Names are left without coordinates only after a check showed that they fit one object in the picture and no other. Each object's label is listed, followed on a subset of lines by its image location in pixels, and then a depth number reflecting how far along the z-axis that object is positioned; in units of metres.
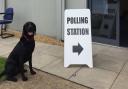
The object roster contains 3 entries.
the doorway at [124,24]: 4.85
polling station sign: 3.43
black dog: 2.94
